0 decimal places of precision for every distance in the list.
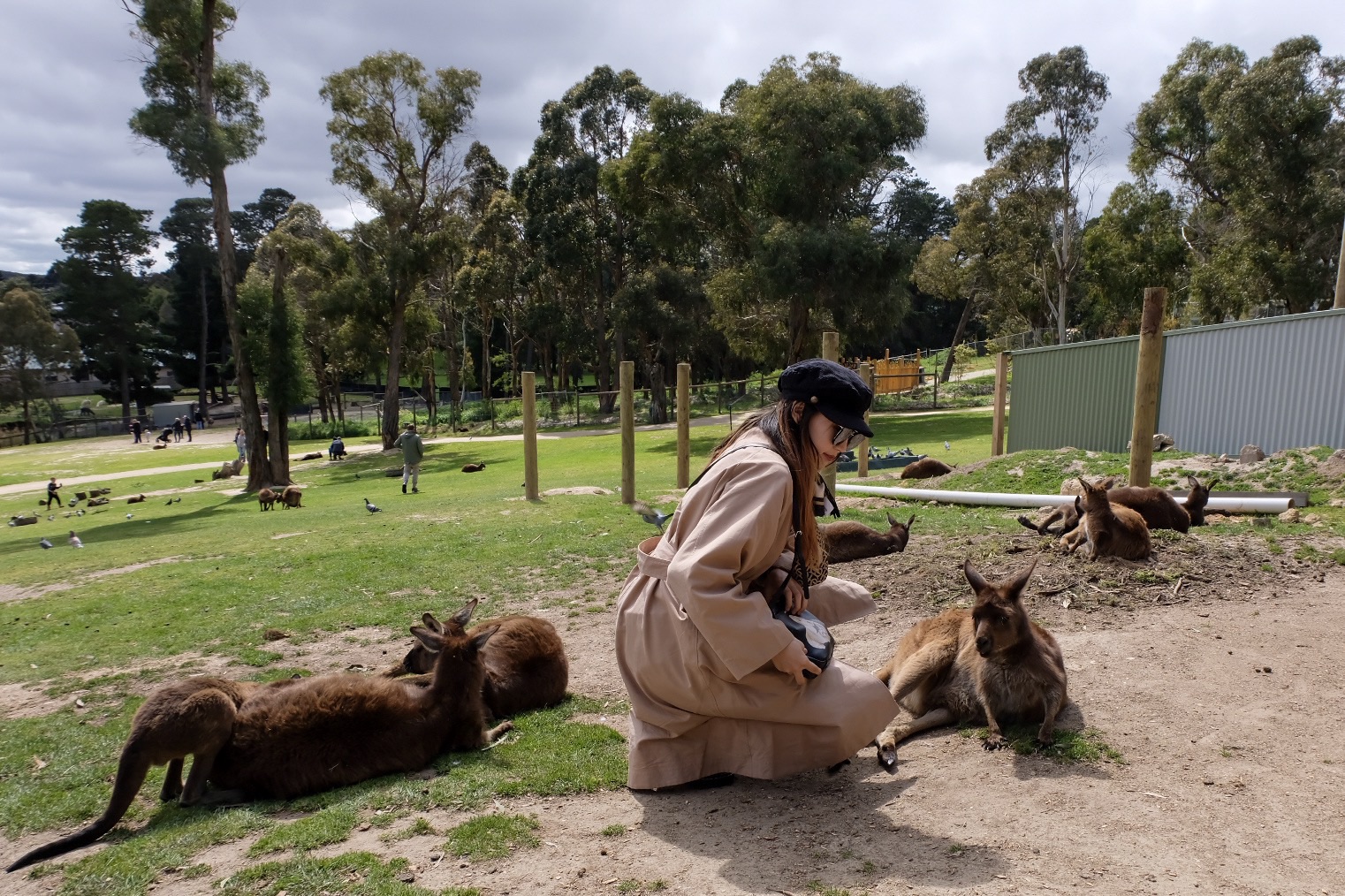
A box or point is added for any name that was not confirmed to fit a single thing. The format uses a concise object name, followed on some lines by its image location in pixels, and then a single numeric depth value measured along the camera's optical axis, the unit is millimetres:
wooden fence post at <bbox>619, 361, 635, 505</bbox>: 15102
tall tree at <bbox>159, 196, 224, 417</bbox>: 71250
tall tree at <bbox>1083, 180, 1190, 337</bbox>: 38250
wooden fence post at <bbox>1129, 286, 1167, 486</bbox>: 9180
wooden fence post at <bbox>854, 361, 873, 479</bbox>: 19141
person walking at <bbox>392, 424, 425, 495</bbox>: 23688
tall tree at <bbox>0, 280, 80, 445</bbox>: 63312
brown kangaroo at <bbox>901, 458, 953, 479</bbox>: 17578
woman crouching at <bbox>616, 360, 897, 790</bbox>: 3545
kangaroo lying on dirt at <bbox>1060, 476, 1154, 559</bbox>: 7535
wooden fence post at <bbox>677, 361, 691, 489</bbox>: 16031
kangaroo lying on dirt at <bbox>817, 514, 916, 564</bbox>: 9578
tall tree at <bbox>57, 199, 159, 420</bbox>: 67250
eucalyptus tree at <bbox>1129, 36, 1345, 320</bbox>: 30656
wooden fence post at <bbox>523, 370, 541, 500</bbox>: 16797
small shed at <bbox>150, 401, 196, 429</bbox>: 69500
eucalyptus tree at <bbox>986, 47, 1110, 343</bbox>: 42250
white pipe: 10352
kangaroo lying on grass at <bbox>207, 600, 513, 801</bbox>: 4809
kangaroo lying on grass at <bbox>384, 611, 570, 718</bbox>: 5867
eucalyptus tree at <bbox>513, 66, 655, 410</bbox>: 47625
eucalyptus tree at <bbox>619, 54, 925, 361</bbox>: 34156
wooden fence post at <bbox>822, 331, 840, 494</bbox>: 11625
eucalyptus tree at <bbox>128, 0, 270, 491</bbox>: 26219
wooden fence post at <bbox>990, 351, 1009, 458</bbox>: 19172
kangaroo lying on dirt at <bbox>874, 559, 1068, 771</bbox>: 4727
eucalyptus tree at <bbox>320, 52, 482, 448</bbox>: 40281
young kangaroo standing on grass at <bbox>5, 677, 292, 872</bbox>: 4499
